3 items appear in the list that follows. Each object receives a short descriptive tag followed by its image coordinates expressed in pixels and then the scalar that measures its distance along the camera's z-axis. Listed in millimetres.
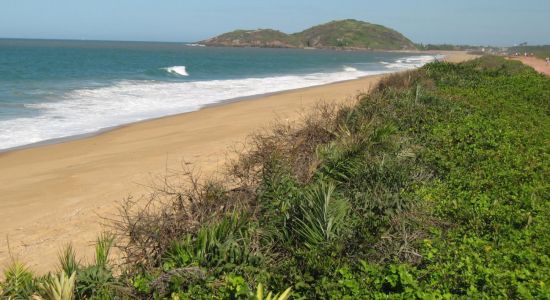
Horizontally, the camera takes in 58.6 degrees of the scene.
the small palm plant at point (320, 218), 4837
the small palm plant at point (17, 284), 4051
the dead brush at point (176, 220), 4699
